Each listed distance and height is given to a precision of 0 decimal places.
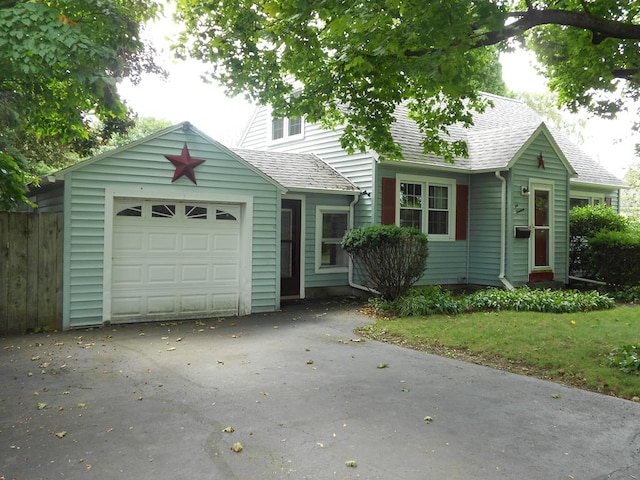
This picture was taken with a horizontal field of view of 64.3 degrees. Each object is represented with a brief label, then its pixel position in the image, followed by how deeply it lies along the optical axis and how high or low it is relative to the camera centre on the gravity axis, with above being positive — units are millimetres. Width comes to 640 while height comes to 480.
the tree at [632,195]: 46569 +5618
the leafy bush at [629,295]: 12638 -1146
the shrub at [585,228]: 15398 +652
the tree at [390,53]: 6246 +2979
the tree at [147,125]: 42194 +10003
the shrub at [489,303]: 10492 -1181
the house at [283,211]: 8867 +759
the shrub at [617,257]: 13500 -194
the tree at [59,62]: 6207 +2459
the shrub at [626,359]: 6082 -1376
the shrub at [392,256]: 10922 -209
